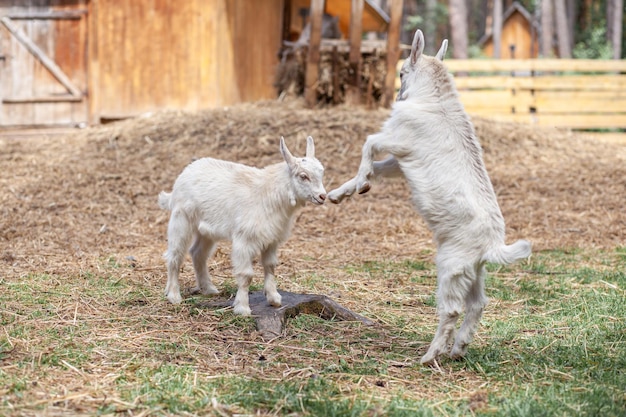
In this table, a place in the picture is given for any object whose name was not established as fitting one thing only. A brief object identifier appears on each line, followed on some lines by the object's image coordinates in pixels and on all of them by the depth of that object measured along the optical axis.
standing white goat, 5.81
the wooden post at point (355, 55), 12.90
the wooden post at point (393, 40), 13.01
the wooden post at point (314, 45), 12.64
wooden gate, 15.15
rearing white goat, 4.98
